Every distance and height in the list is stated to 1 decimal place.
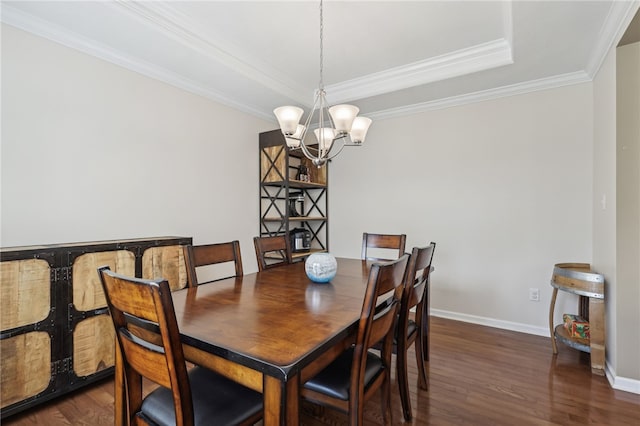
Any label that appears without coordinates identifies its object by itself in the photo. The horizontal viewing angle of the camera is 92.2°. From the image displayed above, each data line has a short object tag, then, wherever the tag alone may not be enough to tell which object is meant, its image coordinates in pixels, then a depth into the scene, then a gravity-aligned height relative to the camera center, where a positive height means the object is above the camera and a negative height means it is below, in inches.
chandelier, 73.9 +22.0
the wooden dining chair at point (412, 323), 63.4 -25.2
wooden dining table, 35.2 -16.5
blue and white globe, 69.6 -12.5
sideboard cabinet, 65.8 -25.0
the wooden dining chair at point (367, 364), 44.9 -27.0
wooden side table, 86.0 -26.4
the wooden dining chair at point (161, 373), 36.2 -21.2
